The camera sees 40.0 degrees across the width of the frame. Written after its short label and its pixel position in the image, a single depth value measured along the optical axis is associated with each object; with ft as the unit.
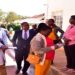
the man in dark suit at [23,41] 10.54
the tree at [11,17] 76.93
